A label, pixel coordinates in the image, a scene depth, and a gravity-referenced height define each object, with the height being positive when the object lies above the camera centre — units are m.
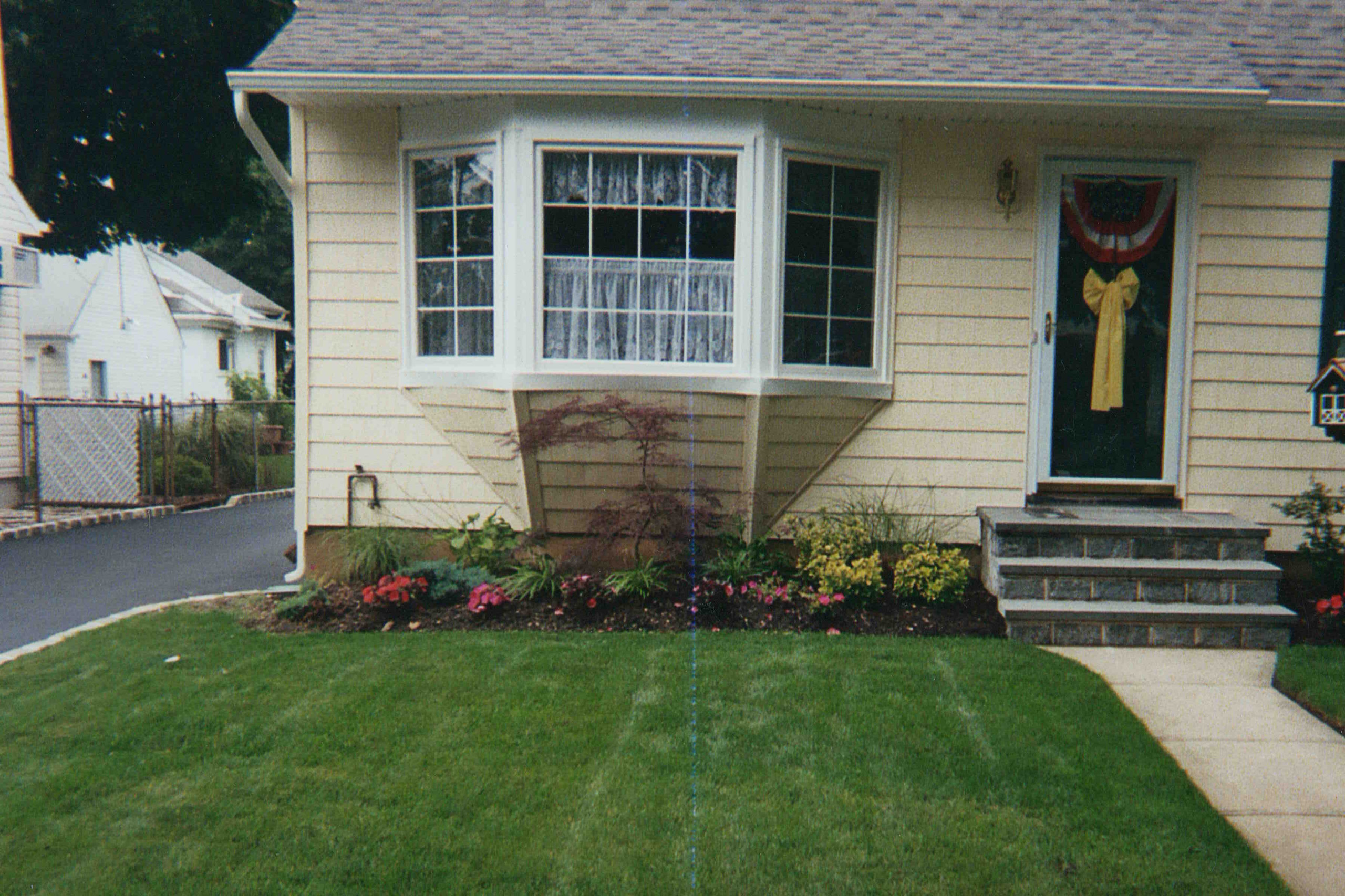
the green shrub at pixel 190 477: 12.66 -1.02
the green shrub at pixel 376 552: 6.24 -0.96
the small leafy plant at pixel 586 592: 5.64 -1.07
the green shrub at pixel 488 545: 6.24 -0.90
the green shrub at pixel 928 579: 5.71 -0.96
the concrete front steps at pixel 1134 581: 5.36 -0.91
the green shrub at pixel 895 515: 6.26 -0.65
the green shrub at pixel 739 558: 5.84 -0.91
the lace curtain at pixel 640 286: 5.90 +0.75
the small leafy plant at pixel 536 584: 5.83 -1.06
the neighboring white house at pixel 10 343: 10.61 +0.65
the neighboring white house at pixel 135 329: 20.09 +1.65
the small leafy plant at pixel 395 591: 5.66 -1.10
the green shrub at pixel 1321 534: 5.99 -0.70
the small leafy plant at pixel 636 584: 5.68 -1.02
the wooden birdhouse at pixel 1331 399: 5.12 +0.13
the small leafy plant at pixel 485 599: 5.59 -1.11
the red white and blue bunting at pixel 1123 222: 6.40 +1.29
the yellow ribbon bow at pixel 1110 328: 6.41 +0.59
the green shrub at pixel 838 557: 5.64 -0.86
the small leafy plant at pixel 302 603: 5.70 -1.18
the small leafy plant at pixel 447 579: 5.84 -1.05
